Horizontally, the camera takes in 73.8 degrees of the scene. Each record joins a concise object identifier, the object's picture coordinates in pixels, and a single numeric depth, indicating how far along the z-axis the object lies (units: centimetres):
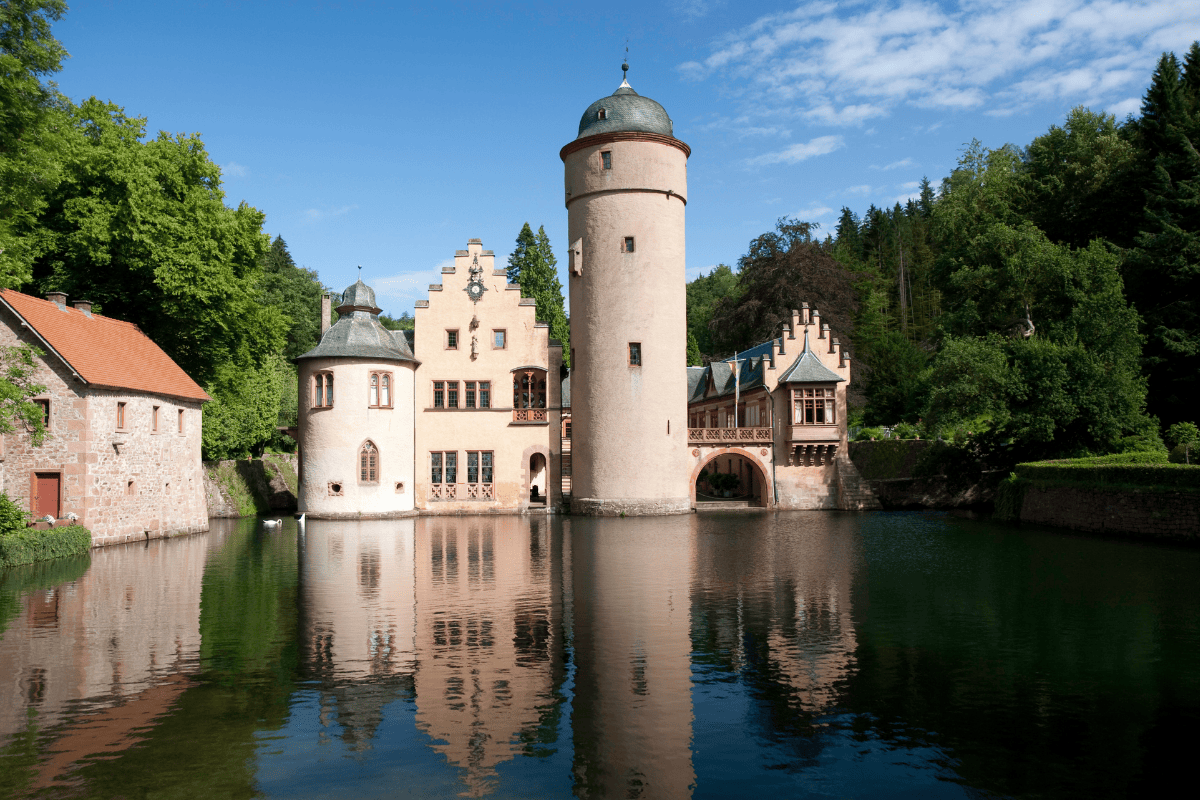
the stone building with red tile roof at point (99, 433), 2427
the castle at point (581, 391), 3591
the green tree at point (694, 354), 6600
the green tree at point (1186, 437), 2919
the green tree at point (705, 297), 8056
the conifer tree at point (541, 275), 6262
